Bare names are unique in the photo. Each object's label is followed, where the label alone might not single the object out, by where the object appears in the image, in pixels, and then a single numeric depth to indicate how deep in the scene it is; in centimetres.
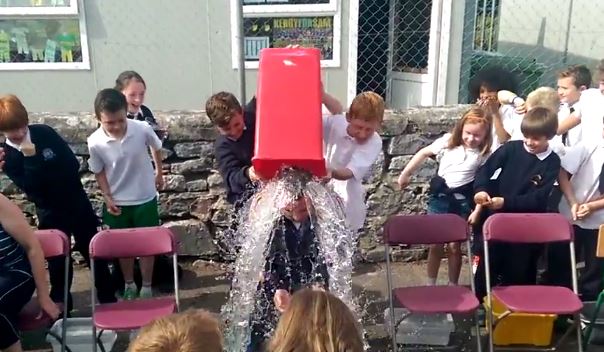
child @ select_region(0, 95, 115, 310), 337
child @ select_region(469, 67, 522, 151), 388
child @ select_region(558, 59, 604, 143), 374
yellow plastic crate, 339
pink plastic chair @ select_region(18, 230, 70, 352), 302
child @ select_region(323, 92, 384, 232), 306
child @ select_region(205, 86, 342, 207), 310
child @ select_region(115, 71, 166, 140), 394
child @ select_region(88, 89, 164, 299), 351
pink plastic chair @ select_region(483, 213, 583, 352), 326
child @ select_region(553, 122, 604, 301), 362
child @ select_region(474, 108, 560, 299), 345
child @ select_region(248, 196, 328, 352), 282
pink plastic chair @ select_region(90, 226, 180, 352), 304
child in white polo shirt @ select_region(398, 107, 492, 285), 360
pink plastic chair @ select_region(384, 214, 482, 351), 318
